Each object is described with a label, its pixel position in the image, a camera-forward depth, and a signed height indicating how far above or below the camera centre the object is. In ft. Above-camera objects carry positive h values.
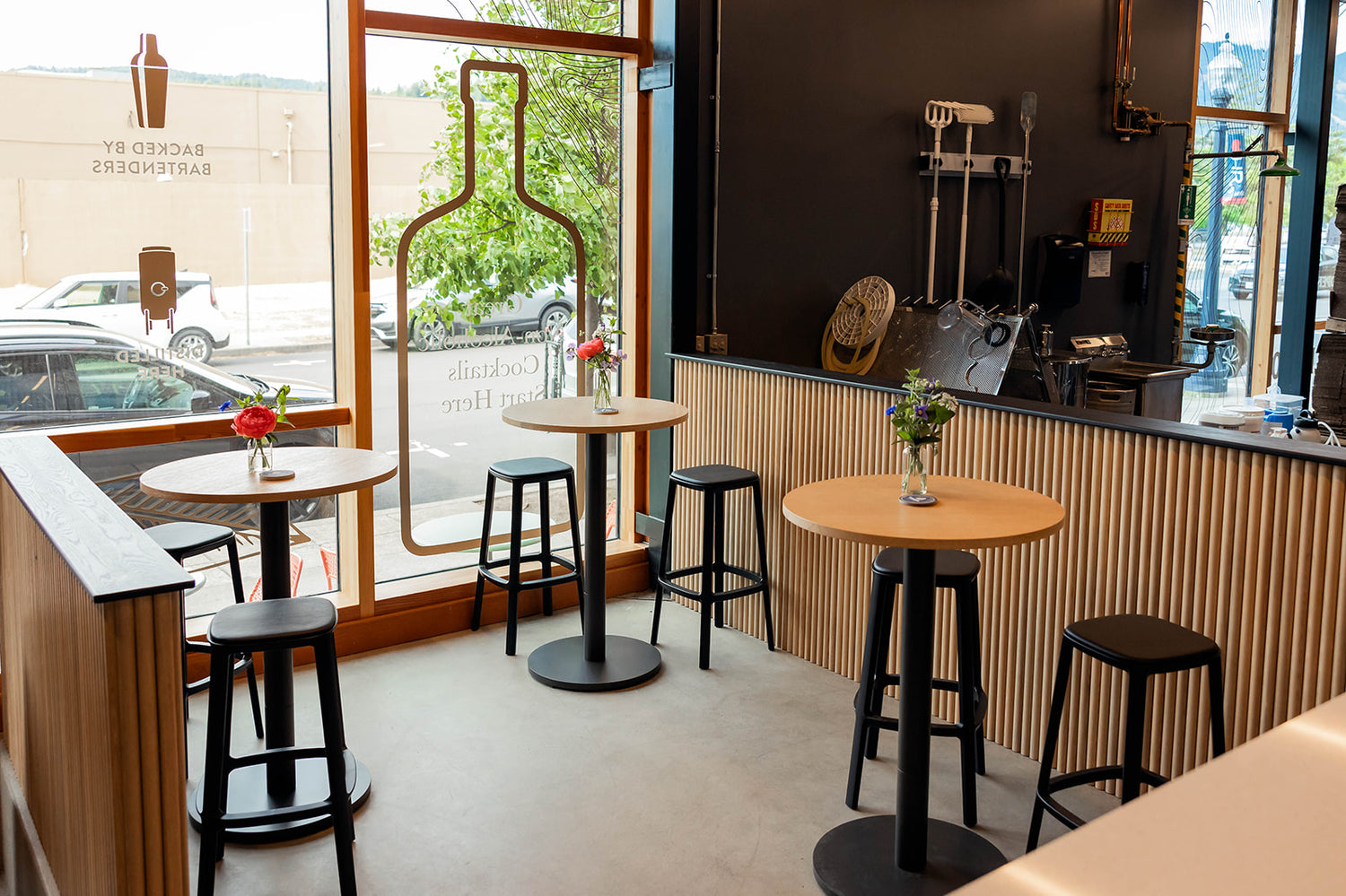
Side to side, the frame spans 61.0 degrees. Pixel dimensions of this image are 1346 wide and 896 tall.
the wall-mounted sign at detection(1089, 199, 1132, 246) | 20.61 +1.57
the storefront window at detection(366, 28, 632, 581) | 14.40 +0.54
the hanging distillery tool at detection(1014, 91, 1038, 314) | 19.02 +3.24
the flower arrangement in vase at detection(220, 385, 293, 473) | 10.34 -1.15
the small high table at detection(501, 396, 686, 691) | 12.94 -3.28
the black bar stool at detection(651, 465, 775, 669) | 13.58 -2.96
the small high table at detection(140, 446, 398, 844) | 9.76 -2.30
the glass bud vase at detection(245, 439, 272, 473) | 10.41 -1.42
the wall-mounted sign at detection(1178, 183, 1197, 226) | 22.18 +2.10
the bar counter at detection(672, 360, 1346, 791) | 9.13 -2.29
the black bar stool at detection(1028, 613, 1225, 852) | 8.16 -2.54
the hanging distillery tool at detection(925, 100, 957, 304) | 17.83 +2.90
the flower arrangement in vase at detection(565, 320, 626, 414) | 13.35 -0.68
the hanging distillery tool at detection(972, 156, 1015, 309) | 19.02 +0.33
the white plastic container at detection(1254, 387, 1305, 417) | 18.43 -1.49
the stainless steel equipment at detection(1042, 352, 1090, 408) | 18.08 -1.08
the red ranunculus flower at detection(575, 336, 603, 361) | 13.32 -0.55
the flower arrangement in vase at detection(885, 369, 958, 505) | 9.24 -0.92
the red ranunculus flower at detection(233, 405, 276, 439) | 10.34 -1.12
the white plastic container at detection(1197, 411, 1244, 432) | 15.23 -1.47
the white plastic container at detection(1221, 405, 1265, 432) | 15.44 -1.46
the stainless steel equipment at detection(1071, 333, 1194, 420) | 18.37 -1.08
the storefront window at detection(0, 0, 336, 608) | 11.98 +0.86
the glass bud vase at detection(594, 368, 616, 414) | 13.53 -1.08
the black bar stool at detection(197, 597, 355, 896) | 8.59 -3.27
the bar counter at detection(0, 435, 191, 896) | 6.35 -2.33
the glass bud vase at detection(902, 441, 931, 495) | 9.42 -1.39
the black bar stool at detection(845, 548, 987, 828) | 9.72 -3.02
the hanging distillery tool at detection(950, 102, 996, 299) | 18.06 +3.00
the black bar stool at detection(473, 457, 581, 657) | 13.99 -2.88
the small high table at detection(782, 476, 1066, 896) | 8.49 -2.80
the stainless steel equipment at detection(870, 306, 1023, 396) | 15.39 -0.59
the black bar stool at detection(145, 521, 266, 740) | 11.07 -2.40
